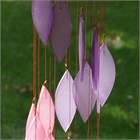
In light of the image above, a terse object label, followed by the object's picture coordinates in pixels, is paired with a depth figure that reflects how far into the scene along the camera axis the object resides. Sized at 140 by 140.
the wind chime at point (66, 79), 1.14
